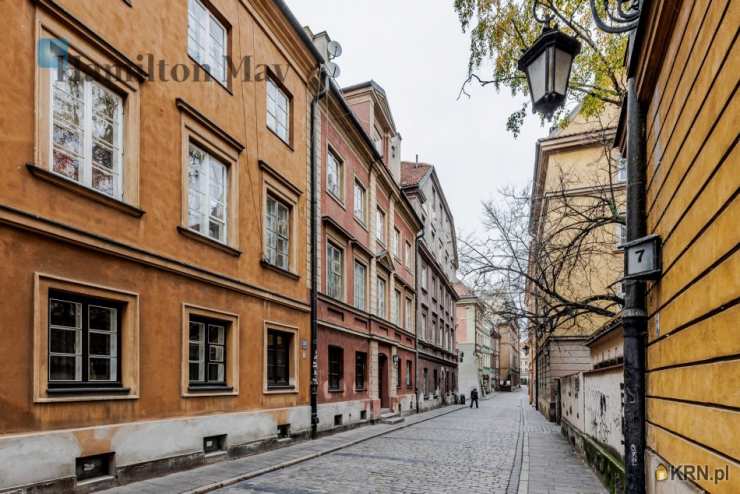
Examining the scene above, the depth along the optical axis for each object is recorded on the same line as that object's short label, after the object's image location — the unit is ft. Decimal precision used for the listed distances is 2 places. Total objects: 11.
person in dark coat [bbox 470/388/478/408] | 112.30
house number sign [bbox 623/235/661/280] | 15.83
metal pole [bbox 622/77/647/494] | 14.16
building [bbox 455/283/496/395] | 180.45
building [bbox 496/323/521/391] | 287.63
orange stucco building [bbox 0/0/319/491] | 22.36
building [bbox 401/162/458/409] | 103.37
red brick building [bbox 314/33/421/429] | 54.85
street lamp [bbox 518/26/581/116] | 15.52
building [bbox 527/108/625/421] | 72.49
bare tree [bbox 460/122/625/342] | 39.29
